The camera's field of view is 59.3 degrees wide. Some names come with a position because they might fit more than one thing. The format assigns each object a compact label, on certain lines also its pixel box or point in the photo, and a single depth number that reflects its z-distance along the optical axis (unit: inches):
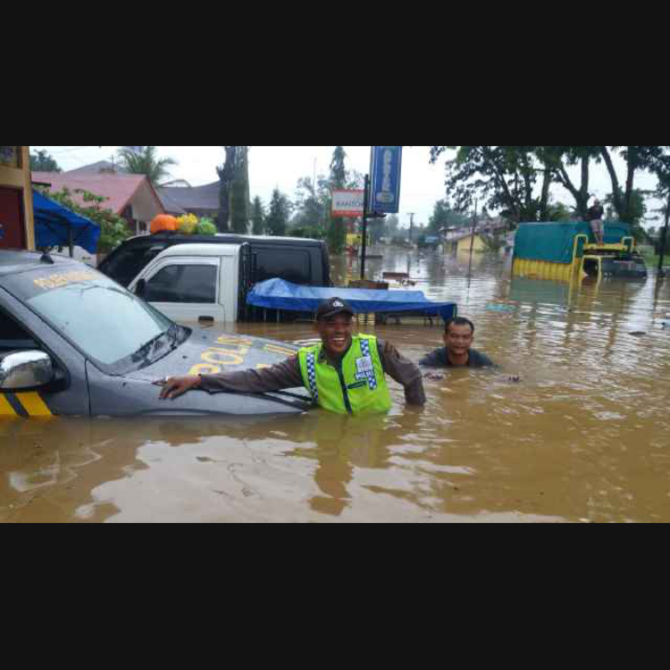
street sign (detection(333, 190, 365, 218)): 761.6
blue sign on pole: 675.4
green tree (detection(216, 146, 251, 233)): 1438.2
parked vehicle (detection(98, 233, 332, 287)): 350.0
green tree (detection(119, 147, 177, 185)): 1529.3
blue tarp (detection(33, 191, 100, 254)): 503.2
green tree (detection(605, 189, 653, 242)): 1454.2
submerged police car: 136.9
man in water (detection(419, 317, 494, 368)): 236.7
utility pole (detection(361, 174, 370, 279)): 538.8
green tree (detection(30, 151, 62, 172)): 2354.8
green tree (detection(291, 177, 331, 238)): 3147.1
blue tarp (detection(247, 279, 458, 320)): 332.5
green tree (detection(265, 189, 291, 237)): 1926.7
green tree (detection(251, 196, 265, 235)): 1956.2
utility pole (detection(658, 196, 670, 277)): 973.1
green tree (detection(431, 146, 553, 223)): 1555.1
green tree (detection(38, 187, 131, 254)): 701.2
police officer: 151.0
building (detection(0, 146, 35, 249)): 386.3
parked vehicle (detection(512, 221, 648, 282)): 1003.9
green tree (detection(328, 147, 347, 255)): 1839.3
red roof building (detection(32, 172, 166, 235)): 997.8
